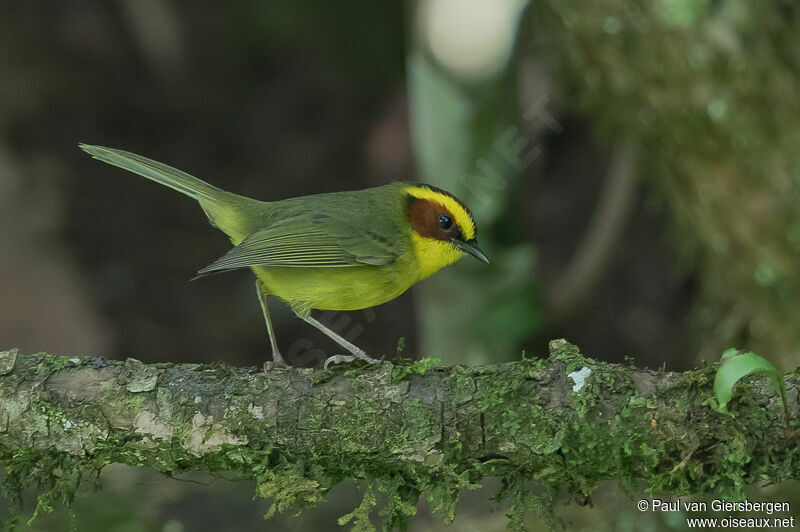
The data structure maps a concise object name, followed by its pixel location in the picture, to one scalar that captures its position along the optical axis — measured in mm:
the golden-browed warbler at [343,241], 7016
